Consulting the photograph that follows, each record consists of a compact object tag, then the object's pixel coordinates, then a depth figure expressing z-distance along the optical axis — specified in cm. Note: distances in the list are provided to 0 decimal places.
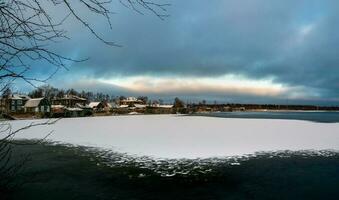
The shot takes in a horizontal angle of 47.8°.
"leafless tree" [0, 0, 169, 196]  243
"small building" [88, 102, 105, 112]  13695
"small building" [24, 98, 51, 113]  10111
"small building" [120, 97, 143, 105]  19125
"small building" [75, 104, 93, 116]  10878
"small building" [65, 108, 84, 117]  10378
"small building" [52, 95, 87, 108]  13309
